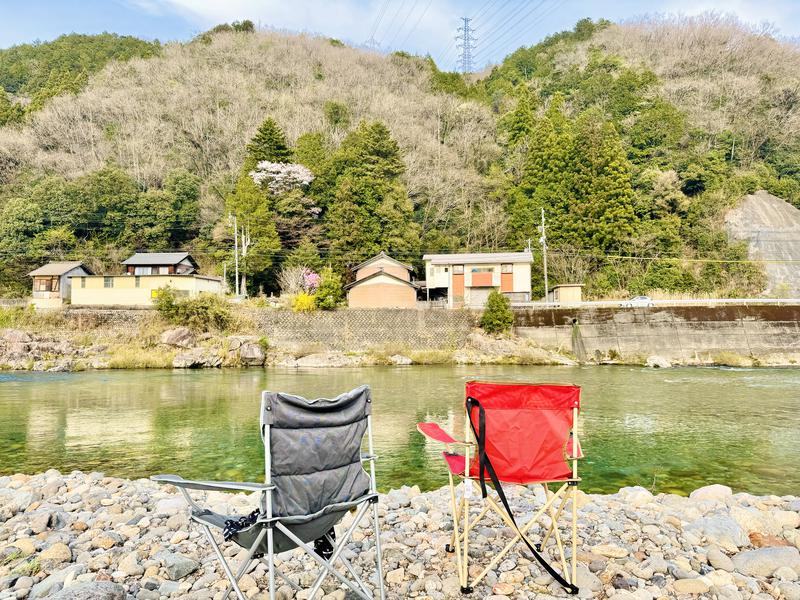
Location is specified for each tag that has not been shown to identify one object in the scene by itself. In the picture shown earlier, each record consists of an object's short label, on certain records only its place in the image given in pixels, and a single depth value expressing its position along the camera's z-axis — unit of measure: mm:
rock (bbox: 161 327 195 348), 21203
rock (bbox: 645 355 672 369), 19547
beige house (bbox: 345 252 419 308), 27141
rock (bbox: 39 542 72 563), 2602
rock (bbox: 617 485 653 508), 3629
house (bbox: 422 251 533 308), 28062
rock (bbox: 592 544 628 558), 2629
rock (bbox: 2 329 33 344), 20094
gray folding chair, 1968
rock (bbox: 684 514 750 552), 2783
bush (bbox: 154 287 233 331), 22328
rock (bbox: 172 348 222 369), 20020
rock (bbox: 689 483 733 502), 3897
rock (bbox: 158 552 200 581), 2441
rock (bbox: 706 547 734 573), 2506
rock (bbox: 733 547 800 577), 2424
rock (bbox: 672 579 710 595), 2232
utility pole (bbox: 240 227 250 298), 28503
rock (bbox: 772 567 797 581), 2328
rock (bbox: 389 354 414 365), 20705
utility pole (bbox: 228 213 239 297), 27625
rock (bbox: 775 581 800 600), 2166
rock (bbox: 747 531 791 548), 2801
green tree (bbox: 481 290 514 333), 22562
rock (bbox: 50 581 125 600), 1952
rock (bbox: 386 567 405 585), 2395
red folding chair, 2424
